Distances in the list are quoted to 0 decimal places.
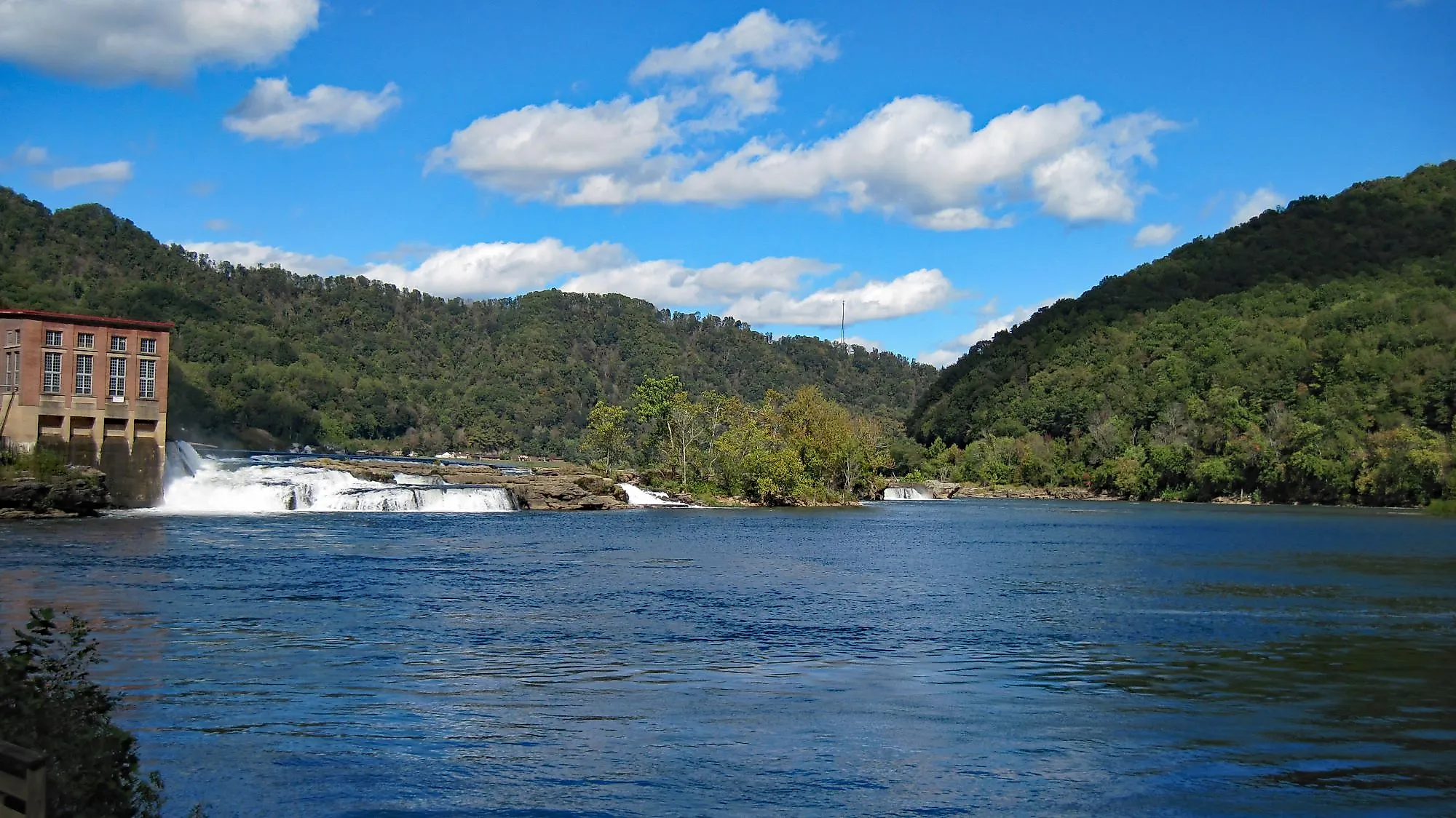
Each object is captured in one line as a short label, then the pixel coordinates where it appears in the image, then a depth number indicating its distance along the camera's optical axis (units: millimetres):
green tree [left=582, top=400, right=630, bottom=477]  111938
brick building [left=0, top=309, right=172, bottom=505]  69312
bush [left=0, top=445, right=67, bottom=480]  64875
